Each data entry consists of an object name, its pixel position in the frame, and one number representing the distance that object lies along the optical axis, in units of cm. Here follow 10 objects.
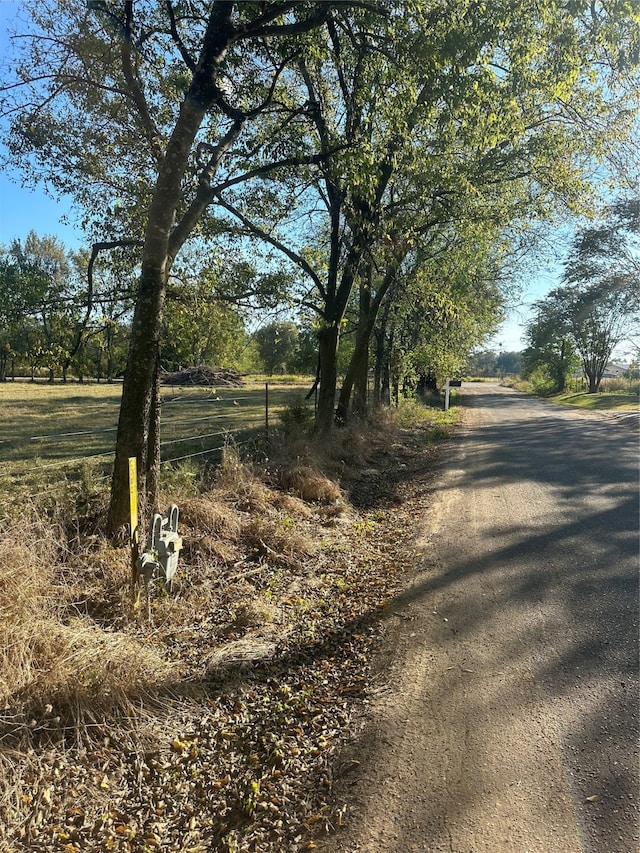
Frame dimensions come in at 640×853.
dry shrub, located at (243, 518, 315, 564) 564
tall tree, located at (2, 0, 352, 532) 486
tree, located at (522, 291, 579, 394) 4375
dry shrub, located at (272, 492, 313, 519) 691
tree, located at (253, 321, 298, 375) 5270
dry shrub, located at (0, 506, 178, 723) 285
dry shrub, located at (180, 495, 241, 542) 560
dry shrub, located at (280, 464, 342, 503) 775
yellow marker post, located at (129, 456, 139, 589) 394
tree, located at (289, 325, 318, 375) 4414
